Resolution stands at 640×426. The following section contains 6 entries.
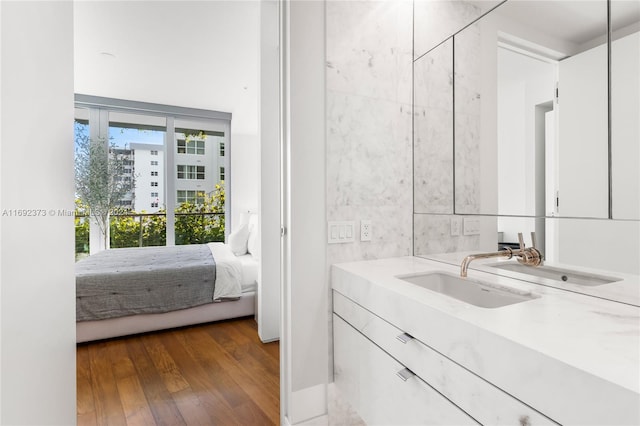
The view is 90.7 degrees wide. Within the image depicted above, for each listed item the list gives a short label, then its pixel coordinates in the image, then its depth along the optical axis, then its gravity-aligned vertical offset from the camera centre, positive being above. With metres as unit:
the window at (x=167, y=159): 4.76 +0.87
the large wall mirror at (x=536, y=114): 0.98 +0.38
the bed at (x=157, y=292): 2.61 -0.72
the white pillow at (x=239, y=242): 3.89 -0.38
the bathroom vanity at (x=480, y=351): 0.59 -0.33
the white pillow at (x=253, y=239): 3.62 -0.33
